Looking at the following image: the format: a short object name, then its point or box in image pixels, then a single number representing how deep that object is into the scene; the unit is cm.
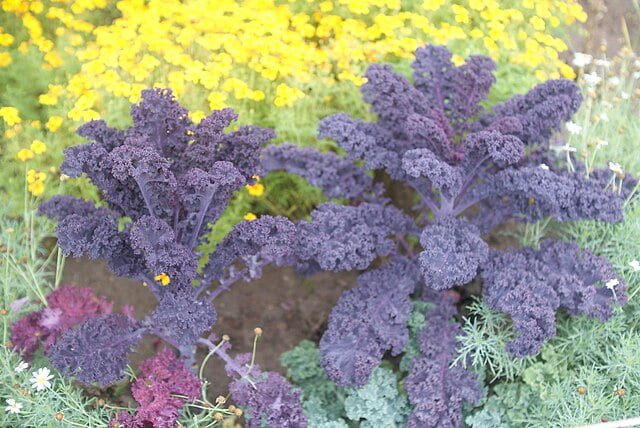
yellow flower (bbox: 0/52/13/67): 325
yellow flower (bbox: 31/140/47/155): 290
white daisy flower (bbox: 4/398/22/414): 219
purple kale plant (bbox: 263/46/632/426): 237
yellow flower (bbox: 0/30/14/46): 319
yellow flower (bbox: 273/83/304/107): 297
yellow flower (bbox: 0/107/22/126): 281
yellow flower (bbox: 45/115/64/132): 297
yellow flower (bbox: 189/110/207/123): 289
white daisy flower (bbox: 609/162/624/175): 257
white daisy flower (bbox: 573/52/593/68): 313
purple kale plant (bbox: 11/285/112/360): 249
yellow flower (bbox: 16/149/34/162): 288
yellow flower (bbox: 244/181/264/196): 293
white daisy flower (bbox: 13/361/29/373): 228
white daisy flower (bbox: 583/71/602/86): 291
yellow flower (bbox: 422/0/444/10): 331
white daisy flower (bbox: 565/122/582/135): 271
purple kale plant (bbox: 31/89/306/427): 218
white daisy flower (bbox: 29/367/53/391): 222
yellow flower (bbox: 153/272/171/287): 224
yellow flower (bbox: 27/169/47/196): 278
